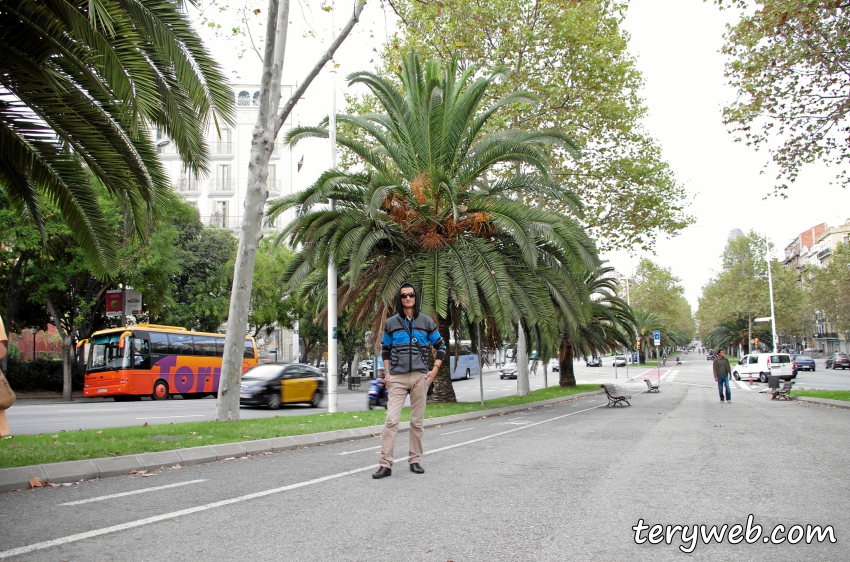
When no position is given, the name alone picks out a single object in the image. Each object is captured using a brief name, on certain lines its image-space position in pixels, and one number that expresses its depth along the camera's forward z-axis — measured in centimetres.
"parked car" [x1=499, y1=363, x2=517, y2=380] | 5930
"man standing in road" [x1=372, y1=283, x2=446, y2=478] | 716
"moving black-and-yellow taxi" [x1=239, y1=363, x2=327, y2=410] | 2167
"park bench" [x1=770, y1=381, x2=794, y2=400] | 2395
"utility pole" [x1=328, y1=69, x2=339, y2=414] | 1684
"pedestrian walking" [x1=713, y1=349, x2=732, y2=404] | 2178
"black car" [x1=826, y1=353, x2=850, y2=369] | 6344
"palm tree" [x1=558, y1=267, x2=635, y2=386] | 3397
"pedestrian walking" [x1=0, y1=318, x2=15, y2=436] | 632
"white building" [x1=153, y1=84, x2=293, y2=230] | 5297
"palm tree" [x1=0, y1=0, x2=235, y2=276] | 768
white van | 4047
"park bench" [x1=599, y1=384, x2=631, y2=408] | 1983
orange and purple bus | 2809
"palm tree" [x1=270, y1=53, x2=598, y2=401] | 1648
